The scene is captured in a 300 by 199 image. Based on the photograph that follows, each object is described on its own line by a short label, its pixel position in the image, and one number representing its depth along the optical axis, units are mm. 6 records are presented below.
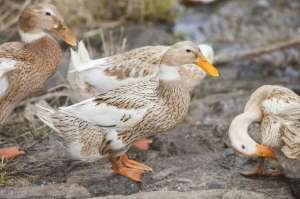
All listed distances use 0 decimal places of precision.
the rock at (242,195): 9556
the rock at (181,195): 9662
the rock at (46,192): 10107
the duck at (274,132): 10092
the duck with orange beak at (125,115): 10403
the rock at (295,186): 9994
